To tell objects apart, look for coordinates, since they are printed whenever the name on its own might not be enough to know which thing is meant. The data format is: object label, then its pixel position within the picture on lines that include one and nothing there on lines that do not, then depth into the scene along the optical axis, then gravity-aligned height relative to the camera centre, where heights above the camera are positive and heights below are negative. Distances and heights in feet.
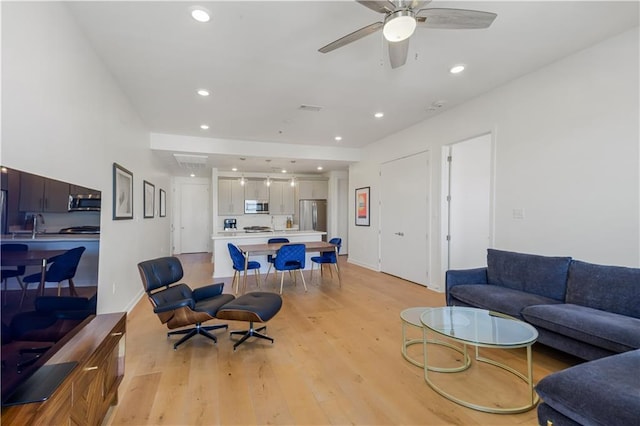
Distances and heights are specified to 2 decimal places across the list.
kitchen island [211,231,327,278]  18.90 -2.01
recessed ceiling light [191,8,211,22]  7.23 +5.03
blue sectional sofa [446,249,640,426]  4.45 -2.61
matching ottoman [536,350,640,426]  4.14 -2.70
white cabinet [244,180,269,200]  28.48 +2.30
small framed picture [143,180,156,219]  16.03 +0.83
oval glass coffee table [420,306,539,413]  6.48 -2.93
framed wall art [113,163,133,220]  10.78 +0.78
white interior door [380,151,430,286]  16.65 -0.22
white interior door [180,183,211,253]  31.01 -0.45
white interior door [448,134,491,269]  15.53 +0.58
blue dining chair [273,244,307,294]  15.24 -2.32
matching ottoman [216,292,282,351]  8.72 -2.95
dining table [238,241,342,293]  15.55 -1.95
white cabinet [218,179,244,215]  27.66 +1.54
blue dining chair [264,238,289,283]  18.97 -1.85
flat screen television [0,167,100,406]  3.62 -1.36
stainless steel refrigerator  29.43 -0.34
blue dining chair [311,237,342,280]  17.13 -2.64
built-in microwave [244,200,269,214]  28.63 +0.70
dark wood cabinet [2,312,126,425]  3.55 -2.55
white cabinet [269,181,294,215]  29.43 +1.58
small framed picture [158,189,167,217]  21.72 +0.65
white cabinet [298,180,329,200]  29.66 +2.48
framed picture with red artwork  22.40 +0.57
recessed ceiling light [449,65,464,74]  10.28 +5.23
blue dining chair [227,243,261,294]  15.40 -2.41
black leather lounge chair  8.78 -2.81
